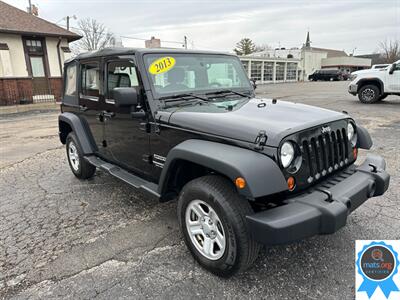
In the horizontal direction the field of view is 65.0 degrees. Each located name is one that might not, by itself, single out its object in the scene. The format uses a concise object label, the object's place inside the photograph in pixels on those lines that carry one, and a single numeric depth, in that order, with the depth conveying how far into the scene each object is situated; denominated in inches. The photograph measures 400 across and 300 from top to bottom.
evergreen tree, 2511.1
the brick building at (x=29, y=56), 633.0
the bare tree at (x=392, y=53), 2128.4
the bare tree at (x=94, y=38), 1850.4
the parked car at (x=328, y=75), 1717.6
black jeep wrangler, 85.9
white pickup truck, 479.8
